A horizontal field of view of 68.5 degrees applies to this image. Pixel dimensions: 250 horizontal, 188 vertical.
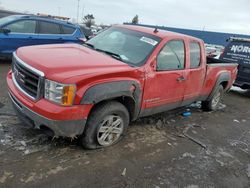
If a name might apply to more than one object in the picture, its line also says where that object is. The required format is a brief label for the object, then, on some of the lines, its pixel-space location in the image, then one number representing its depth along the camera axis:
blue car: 5.71
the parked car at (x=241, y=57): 5.94
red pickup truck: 2.26
